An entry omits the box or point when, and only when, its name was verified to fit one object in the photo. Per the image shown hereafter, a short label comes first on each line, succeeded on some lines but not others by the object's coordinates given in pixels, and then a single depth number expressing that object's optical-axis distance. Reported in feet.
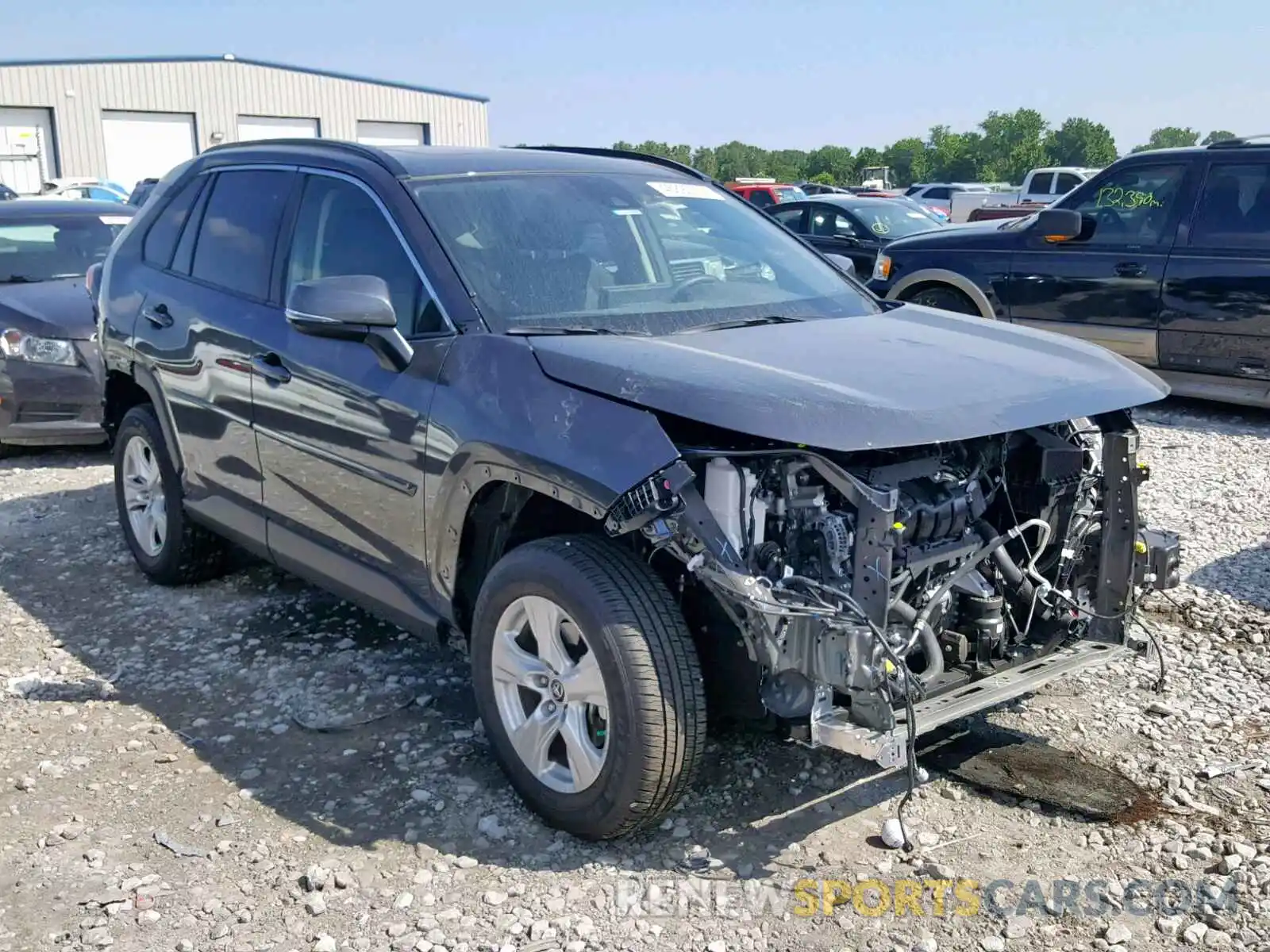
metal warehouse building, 114.62
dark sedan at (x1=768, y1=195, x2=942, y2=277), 43.68
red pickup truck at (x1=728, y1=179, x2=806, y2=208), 88.38
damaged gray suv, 10.25
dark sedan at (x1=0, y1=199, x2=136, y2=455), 26.08
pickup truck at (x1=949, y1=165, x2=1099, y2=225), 85.87
